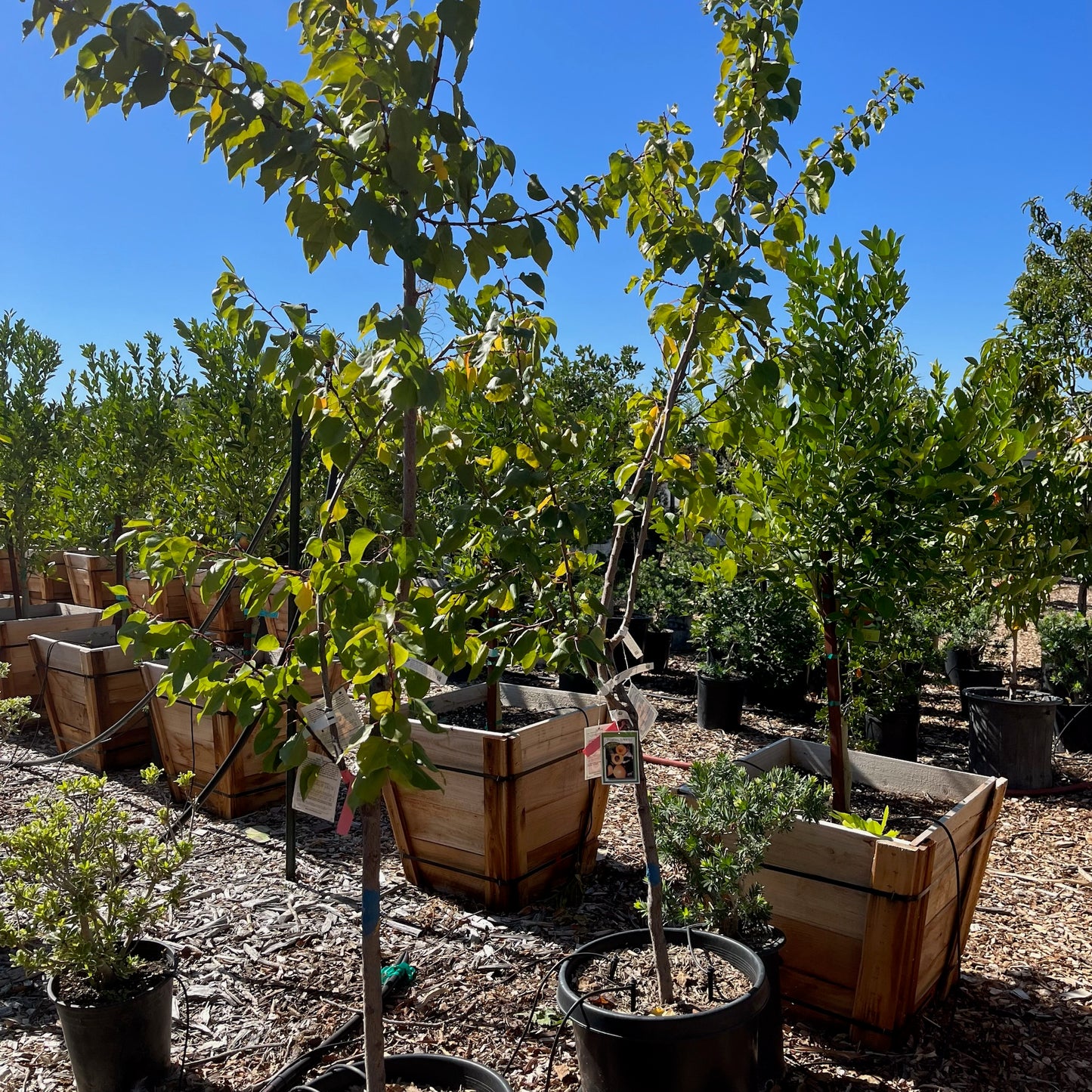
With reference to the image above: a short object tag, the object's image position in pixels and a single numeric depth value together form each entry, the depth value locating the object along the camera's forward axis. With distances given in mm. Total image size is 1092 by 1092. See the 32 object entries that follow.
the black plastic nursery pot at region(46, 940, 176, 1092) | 2652
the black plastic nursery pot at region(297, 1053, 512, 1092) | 2287
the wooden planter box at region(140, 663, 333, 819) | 4977
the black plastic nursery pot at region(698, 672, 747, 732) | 6906
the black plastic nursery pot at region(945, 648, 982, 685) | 8781
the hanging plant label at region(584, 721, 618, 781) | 2514
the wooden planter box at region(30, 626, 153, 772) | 5773
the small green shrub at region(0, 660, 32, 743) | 4504
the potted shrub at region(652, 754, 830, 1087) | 2725
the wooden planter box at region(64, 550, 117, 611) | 10516
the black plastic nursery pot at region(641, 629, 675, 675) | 8969
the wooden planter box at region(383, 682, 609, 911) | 3771
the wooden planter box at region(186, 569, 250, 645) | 9039
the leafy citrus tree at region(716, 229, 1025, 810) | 3414
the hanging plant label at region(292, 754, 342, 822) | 2457
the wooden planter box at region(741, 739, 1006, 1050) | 2775
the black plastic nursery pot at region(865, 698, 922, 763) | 6297
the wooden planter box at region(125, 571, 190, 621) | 9841
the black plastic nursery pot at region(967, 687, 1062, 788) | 5711
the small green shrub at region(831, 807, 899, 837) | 2969
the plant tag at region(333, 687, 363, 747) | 2070
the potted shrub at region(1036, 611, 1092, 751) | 6625
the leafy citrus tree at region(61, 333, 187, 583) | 7738
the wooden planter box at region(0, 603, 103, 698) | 7047
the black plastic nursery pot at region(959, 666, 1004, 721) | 8266
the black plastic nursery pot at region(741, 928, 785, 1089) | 2654
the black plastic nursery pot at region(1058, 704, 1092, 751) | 6605
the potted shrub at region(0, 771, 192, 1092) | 2652
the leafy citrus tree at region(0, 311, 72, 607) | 8219
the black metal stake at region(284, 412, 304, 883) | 4062
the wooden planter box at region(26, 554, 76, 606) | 11594
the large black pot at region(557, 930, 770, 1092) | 2223
